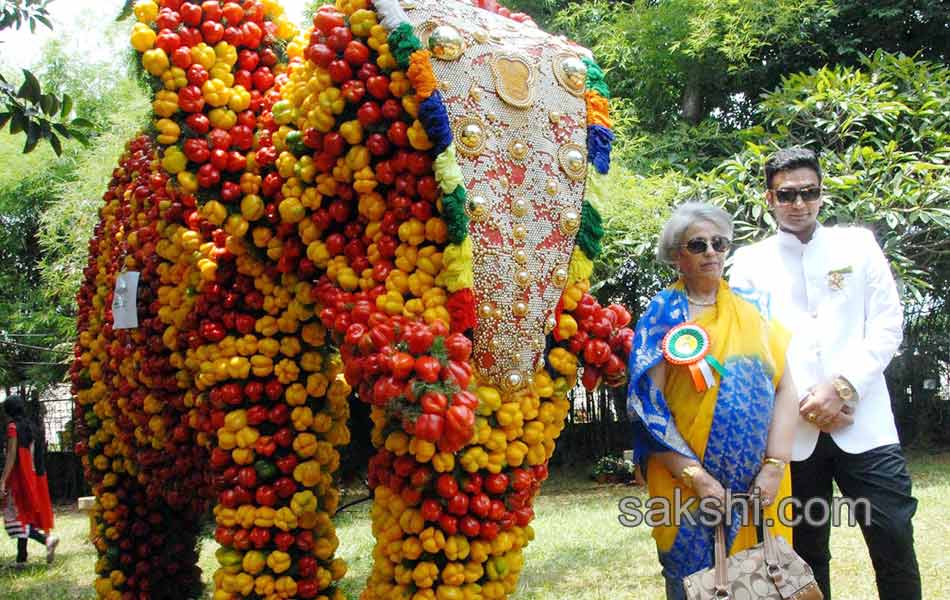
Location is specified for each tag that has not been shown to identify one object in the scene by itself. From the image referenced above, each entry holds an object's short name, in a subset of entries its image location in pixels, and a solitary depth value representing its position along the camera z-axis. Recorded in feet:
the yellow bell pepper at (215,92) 9.06
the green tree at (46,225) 29.66
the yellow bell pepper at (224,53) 9.36
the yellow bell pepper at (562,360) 8.03
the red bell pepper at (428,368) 6.68
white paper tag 10.83
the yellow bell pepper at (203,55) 9.12
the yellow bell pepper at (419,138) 7.47
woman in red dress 22.26
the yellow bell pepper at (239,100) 9.16
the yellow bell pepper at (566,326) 8.06
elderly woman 8.55
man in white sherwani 9.23
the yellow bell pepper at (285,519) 8.71
